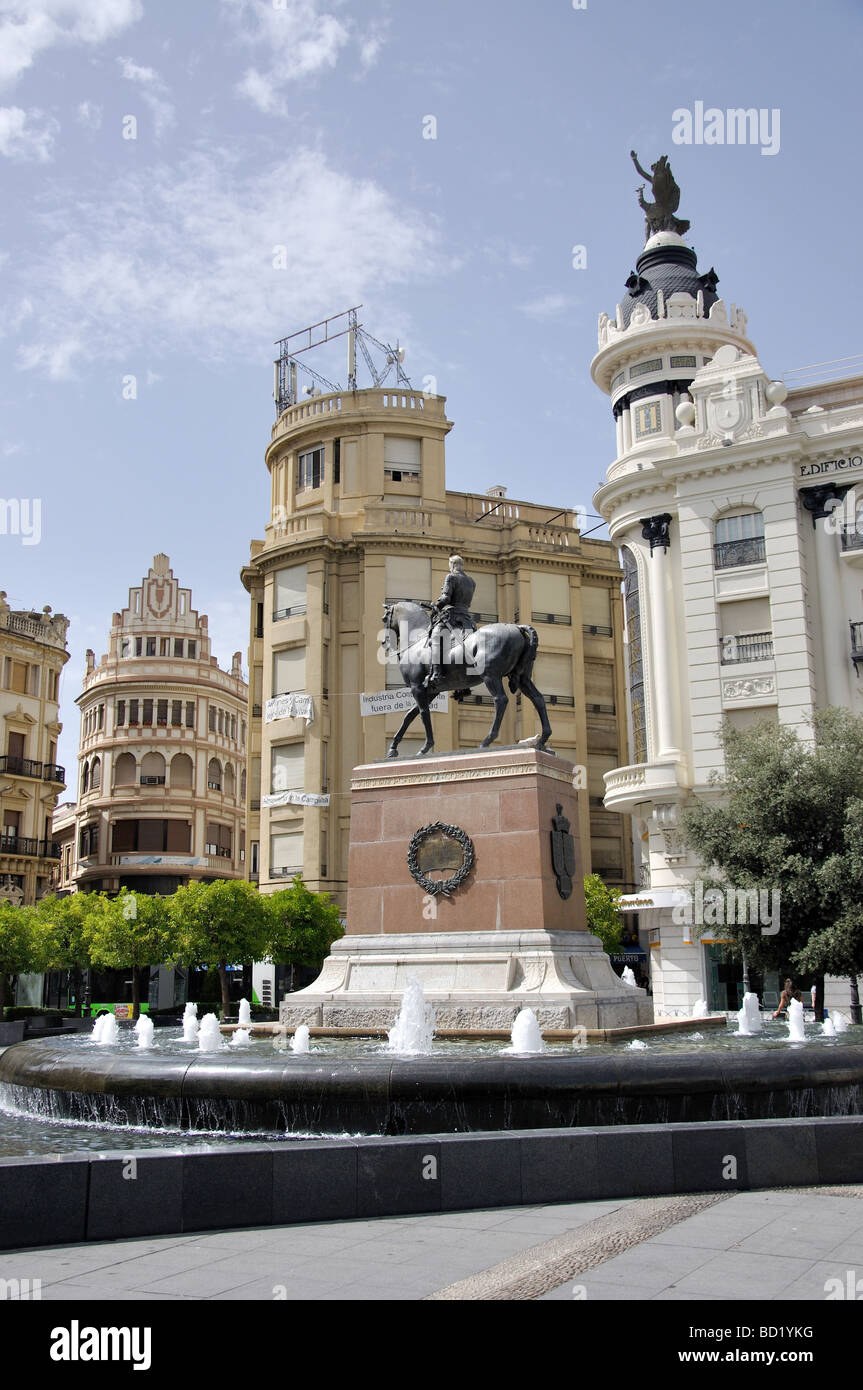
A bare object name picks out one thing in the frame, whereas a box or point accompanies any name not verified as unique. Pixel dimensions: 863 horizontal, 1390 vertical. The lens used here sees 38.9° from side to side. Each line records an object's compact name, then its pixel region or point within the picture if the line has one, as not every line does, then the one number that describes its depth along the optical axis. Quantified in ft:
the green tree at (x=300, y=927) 154.71
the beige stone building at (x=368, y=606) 175.11
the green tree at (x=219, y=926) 149.28
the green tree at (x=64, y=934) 152.05
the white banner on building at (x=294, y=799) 171.73
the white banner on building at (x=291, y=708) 174.81
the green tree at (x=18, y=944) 144.97
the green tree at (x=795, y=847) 86.02
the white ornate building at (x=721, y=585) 127.13
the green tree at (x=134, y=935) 148.56
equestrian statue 61.87
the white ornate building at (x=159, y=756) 225.15
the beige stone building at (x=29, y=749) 198.18
